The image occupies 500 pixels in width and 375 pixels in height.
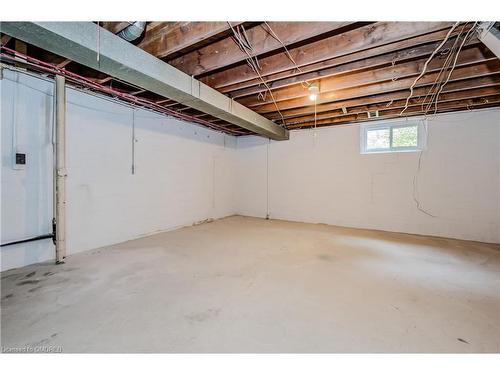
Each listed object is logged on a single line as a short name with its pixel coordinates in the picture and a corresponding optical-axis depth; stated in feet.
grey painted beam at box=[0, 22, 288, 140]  5.18
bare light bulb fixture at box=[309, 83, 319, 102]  9.72
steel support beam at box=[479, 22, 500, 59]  5.29
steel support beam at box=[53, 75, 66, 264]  8.30
